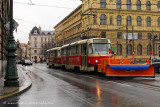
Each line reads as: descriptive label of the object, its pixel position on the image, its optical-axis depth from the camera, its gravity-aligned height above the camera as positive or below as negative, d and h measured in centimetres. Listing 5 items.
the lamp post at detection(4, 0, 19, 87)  1229 -29
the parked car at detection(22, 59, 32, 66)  6161 -74
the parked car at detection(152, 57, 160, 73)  2803 -82
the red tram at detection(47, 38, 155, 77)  1764 -22
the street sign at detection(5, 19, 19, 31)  1397 +193
